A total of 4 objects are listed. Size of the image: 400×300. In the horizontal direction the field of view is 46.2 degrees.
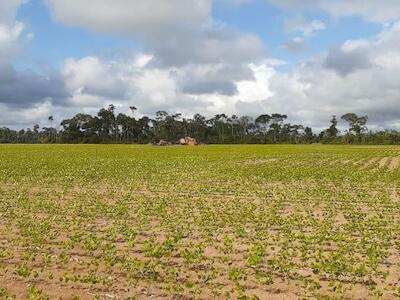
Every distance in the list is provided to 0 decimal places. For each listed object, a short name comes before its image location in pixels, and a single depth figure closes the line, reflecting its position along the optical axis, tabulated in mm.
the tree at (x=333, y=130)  169375
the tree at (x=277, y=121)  192788
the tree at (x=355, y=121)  163250
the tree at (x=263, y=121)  196075
